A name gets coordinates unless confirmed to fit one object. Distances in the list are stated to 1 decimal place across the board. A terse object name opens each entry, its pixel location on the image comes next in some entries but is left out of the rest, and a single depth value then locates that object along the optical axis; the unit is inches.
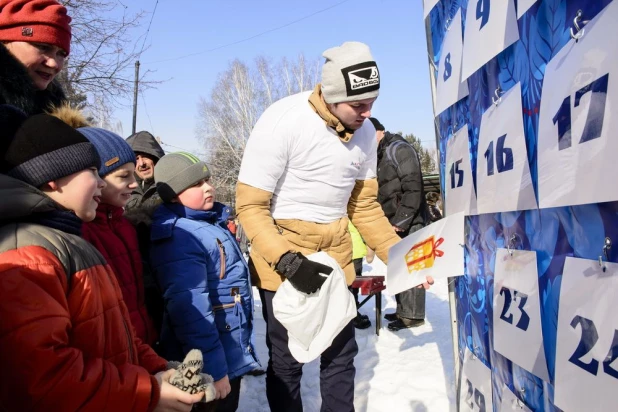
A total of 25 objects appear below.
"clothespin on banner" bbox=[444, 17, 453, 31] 76.2
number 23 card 51.9
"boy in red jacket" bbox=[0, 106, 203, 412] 41.2
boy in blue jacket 75.8
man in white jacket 81.7
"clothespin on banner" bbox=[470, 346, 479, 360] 74.1
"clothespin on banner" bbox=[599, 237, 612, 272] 39.8
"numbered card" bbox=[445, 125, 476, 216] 70.8
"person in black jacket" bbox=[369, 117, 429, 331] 171.6
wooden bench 167.0
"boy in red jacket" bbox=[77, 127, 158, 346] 72.3
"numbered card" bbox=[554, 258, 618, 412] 39.6
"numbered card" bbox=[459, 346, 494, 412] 69.9
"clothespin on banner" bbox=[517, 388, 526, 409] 57.1
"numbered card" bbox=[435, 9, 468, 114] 72.5
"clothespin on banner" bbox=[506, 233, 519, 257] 57.2
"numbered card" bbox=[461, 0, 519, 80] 54.6
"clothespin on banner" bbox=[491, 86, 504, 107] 59.0
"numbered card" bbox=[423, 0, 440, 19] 84.6
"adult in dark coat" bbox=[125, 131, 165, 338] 83.0
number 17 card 37.9
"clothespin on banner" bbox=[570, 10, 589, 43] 41.3
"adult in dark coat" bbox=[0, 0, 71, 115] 73.2
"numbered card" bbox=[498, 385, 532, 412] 57.9
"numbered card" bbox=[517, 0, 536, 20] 49.9
